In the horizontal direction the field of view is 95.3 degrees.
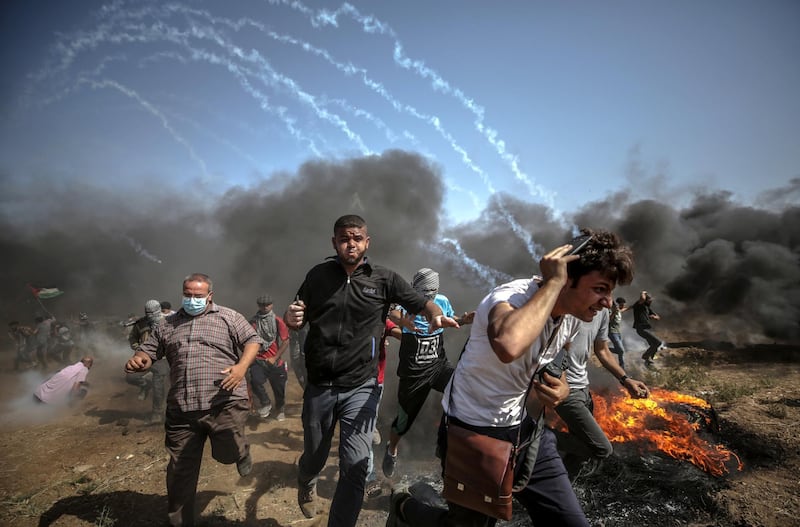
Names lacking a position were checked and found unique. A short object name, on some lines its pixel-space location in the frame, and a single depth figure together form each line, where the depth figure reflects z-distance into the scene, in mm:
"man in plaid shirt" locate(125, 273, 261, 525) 3072
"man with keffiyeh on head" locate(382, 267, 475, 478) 4113
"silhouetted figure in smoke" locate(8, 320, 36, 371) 12625
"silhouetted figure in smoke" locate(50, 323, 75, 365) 12617
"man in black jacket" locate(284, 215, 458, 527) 2988
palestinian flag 14216
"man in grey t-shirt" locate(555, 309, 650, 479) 3314
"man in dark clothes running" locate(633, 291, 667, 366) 10281
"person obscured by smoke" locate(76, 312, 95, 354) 14107
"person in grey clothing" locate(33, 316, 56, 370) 12117
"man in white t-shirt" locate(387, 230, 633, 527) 1614
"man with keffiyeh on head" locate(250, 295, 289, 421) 6559
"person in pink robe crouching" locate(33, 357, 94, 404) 7586
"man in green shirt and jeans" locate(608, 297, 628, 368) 9485
